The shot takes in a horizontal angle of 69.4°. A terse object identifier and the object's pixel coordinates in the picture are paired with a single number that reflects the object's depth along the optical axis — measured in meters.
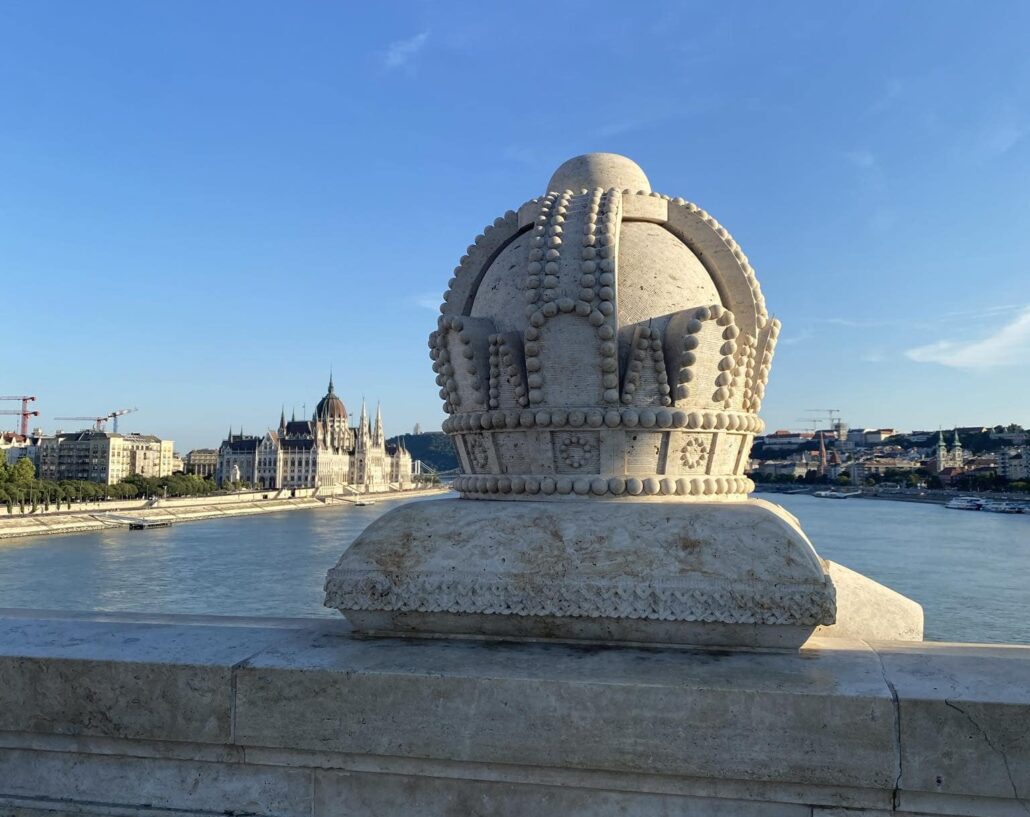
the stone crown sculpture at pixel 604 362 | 3.58
